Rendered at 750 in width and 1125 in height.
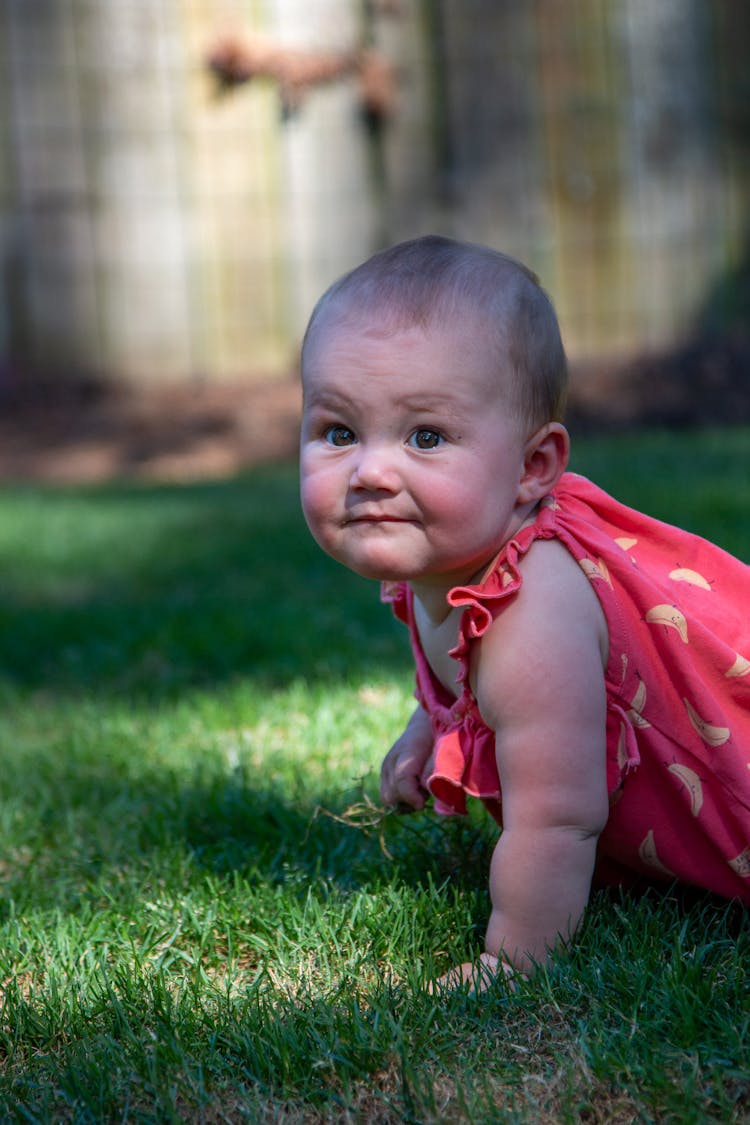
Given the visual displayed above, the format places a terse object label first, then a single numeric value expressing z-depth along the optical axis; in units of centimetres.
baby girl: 124
